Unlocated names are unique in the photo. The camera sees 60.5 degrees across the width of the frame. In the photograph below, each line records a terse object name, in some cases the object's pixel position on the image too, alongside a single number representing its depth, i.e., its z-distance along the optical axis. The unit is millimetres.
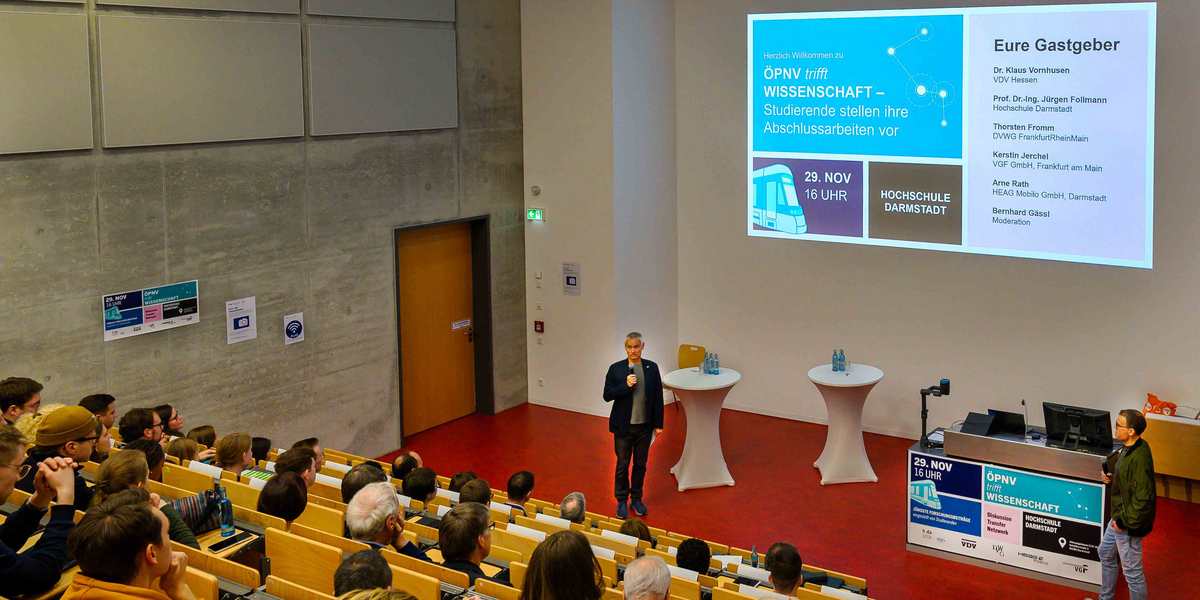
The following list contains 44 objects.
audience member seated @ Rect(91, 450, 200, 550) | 4262
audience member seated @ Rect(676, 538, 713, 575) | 5414
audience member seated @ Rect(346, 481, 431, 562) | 4379
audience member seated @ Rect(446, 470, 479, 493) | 6476
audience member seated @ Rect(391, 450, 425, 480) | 6332
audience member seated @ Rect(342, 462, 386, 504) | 5355
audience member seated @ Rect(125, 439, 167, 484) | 5152
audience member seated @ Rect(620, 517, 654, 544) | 5973
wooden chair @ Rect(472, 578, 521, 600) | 4141
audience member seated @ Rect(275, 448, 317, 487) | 5281
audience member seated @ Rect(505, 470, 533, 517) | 6406
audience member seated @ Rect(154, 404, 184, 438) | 6617
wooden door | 10320
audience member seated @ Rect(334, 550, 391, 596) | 3439
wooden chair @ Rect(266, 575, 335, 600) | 3820
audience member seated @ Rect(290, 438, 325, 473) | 6065
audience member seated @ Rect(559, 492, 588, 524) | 6098
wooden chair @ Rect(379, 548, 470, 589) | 4262
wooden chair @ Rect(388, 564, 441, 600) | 3842
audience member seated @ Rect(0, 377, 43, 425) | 5455
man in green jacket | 6117
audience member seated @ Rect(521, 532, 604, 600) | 3301
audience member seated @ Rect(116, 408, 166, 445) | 6090
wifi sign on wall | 8852
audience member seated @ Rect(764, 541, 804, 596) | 5098
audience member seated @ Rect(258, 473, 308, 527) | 4734
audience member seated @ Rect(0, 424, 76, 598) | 3422
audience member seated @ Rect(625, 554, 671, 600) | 3557
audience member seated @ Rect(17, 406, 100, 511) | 4395
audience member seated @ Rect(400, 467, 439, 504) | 5746
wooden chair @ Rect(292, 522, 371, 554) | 4441
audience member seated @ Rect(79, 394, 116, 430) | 6223
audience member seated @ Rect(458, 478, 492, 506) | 5691
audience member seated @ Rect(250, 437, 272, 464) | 6633
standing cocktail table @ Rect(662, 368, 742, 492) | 8836
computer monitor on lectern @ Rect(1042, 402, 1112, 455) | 6855
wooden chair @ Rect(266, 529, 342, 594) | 4160
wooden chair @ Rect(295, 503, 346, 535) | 5000
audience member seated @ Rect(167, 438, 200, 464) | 6125
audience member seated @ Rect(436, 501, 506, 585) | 4457
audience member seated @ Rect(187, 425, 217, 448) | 6641
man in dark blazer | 8070
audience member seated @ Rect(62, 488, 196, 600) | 3008
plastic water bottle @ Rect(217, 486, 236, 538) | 4914
